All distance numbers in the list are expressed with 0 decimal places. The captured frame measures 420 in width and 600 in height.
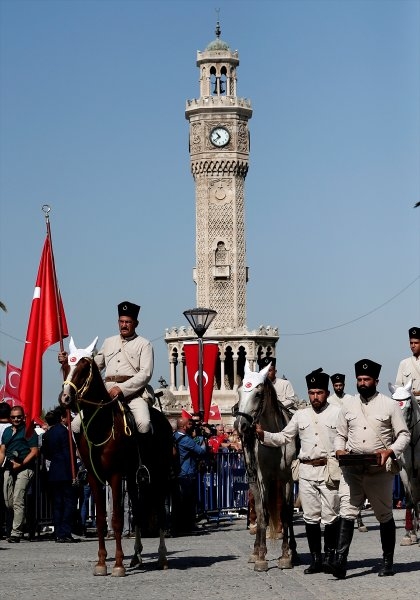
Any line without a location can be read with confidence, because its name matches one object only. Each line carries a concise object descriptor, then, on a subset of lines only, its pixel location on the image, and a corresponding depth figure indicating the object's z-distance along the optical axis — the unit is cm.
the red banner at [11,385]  3166
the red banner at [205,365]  2948
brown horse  1571
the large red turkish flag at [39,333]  2192
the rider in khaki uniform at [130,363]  1625
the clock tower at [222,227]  10388
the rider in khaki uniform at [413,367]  1961
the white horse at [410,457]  1794
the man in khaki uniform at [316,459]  1528
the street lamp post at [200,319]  2955
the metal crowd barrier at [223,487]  2648
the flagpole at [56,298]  1886
